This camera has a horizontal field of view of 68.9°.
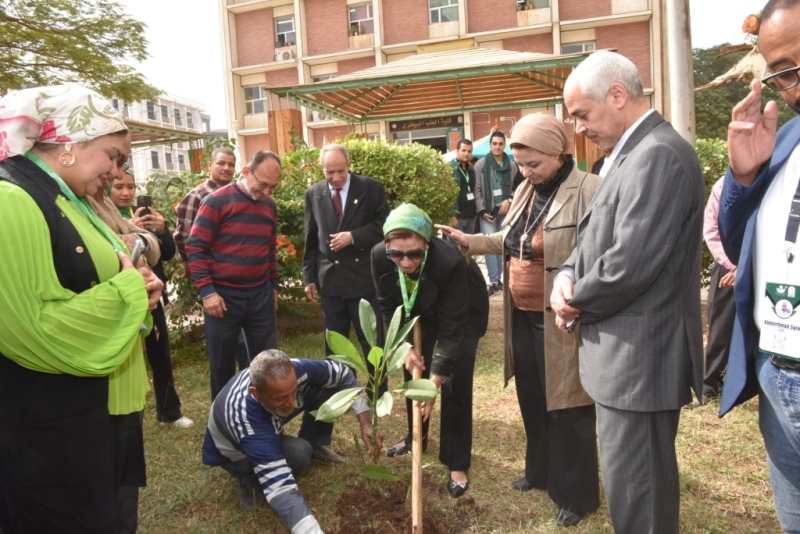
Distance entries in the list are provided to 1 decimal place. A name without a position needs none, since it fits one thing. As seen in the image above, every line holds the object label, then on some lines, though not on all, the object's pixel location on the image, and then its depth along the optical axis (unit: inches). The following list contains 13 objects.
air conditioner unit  1070.4
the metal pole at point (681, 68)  178.5
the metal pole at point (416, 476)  95.5
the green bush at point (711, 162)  231.5
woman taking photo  156.6
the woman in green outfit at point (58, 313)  63.1
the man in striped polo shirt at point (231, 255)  151.9
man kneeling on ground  100.0
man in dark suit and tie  170.9
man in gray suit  71.7
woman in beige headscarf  102.9
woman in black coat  110.8
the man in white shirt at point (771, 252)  55.4
